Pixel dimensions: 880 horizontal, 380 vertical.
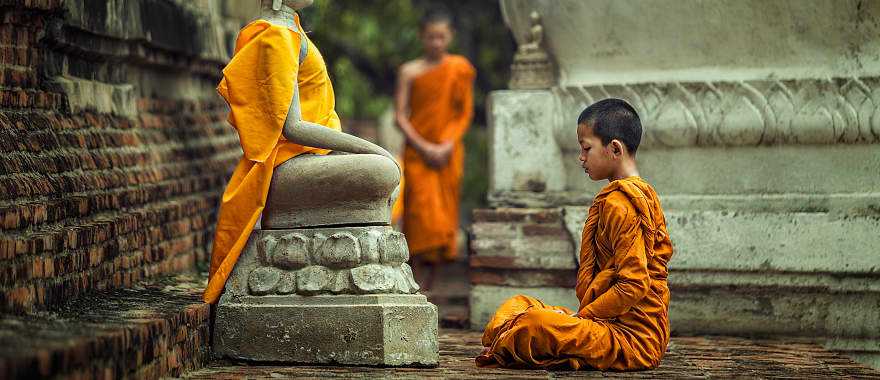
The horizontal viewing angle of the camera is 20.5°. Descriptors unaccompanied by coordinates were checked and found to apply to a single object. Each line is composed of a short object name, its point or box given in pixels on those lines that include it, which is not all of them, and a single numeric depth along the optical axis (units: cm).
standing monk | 1608
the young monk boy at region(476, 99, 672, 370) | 834
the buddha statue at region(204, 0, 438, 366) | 849
